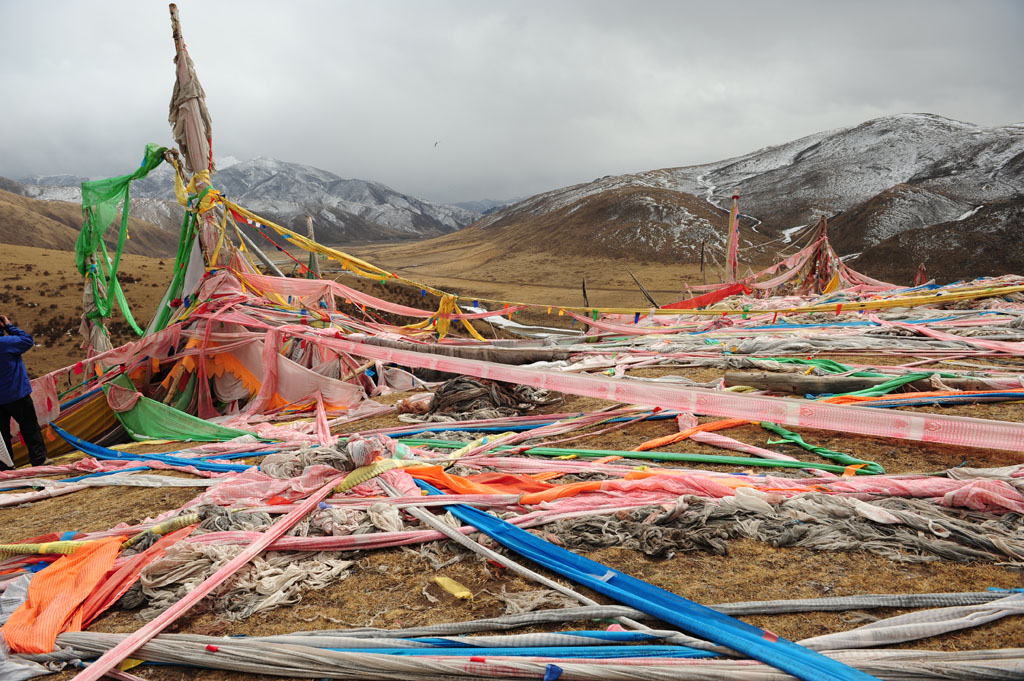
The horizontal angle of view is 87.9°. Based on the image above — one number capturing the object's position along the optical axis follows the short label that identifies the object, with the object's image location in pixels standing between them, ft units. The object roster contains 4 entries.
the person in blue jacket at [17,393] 18.49
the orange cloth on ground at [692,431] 13.37
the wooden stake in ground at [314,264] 49.64
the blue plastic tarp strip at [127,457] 14.82
